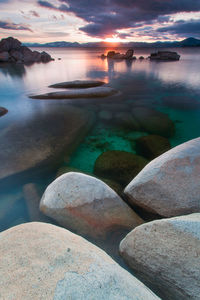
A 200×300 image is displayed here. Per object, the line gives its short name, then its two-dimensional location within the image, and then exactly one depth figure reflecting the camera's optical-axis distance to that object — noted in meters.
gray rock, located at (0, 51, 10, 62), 43.69
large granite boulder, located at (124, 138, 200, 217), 3.28
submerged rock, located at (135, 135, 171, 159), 6.80
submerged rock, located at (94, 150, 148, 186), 5.42
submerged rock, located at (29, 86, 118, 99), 14.52
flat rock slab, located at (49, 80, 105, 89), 18.59
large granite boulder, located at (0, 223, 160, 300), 1.50
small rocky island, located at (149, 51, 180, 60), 50.62
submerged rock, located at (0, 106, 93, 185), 6.22
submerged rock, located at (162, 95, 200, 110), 12.68
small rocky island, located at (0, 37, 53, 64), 45.03
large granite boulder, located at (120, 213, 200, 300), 1.97
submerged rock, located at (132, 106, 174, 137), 9.05
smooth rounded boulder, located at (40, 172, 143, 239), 3.38
